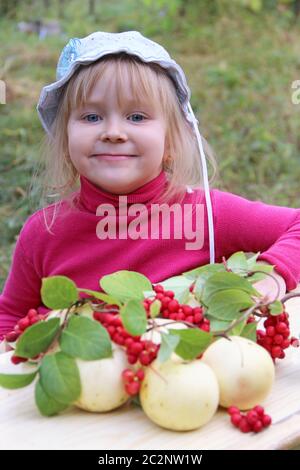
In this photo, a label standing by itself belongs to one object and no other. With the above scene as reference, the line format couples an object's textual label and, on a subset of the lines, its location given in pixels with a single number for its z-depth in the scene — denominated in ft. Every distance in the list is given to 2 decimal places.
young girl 4.12
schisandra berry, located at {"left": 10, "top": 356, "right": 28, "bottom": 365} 3.16
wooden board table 2.98
